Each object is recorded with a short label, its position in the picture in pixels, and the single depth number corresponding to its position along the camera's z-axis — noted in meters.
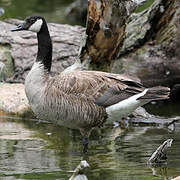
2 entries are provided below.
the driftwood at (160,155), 15.30
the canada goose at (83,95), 17.30
